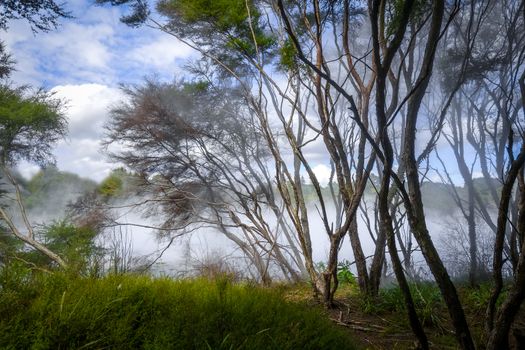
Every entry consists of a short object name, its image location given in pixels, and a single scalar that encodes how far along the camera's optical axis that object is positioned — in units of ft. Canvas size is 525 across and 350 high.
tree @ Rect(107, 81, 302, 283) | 22.53
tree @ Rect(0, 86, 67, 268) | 23.89
